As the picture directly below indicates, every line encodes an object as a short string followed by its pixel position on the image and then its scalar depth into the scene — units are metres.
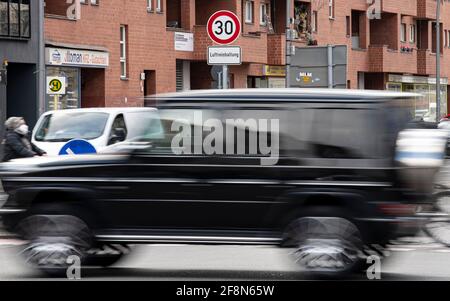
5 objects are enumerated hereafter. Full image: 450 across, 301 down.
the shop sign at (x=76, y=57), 41.85
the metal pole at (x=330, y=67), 33.75
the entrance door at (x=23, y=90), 41.72
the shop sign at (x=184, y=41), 49.81
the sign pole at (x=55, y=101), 42.88
